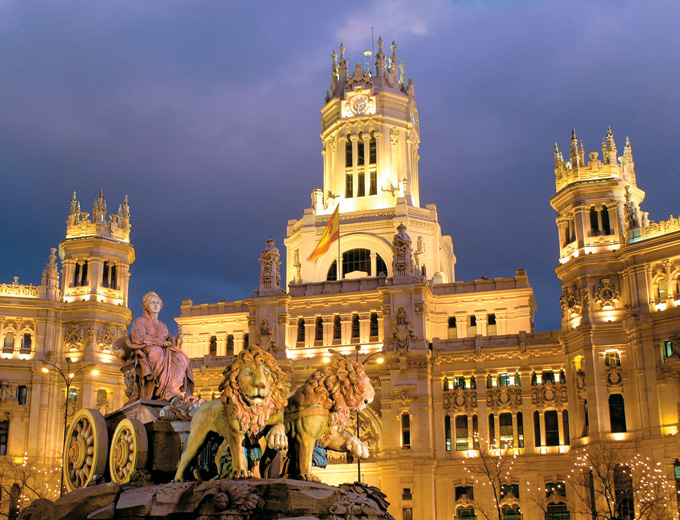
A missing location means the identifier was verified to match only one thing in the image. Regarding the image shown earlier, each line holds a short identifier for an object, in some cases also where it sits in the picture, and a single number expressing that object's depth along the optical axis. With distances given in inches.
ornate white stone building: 2273.6
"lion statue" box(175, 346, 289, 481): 619.8
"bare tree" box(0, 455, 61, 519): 2309.3
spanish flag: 2856.8
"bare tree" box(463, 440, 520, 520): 2389.3
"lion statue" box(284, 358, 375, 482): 652.1
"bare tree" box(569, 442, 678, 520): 1998.0
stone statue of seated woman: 740.6
